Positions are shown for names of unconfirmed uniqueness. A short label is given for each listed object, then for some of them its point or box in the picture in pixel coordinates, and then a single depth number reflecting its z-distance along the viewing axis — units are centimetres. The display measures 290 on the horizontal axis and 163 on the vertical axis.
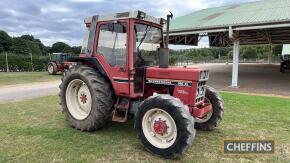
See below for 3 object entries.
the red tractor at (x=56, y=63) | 1633
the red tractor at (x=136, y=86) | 331
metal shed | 912
